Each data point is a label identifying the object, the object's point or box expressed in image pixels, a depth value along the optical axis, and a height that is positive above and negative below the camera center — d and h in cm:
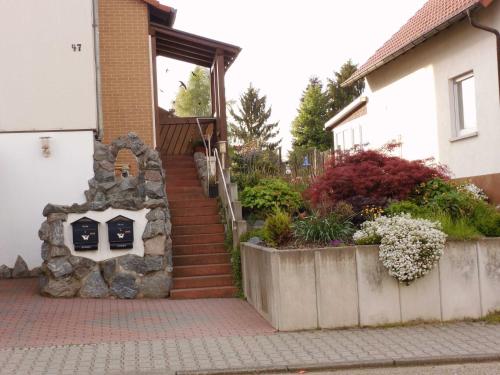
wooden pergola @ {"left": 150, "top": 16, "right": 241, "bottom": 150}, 2023 +451
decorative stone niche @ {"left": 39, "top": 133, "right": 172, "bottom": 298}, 1407 -67
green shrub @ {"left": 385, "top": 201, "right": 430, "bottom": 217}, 1267 -6
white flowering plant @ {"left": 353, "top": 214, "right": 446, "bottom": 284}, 1084 -60
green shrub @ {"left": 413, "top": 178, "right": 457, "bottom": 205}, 1369 +27
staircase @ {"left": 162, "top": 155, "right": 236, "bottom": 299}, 1448 -61
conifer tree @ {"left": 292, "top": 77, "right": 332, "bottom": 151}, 5762 +678
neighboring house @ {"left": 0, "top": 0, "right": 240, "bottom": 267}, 1644 +244
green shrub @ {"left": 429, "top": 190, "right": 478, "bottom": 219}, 1298 +0
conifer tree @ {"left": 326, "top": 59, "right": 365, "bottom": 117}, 6000 +920
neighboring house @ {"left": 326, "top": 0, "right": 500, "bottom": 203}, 1519 +277
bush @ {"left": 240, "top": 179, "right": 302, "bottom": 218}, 1636 +30
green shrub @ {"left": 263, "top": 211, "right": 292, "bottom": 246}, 1207 -30
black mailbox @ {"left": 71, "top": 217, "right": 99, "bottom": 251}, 1416 -26
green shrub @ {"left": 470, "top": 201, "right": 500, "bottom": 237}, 1196 -30
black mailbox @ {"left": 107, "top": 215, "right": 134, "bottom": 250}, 1429 -26
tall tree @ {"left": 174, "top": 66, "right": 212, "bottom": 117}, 5711 +911
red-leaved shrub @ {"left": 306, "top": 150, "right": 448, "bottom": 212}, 1351 +47
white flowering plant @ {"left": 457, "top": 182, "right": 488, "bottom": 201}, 1428 +25
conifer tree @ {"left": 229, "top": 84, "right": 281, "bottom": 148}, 7025 +908
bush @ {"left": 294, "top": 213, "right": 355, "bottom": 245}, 1184 -33
